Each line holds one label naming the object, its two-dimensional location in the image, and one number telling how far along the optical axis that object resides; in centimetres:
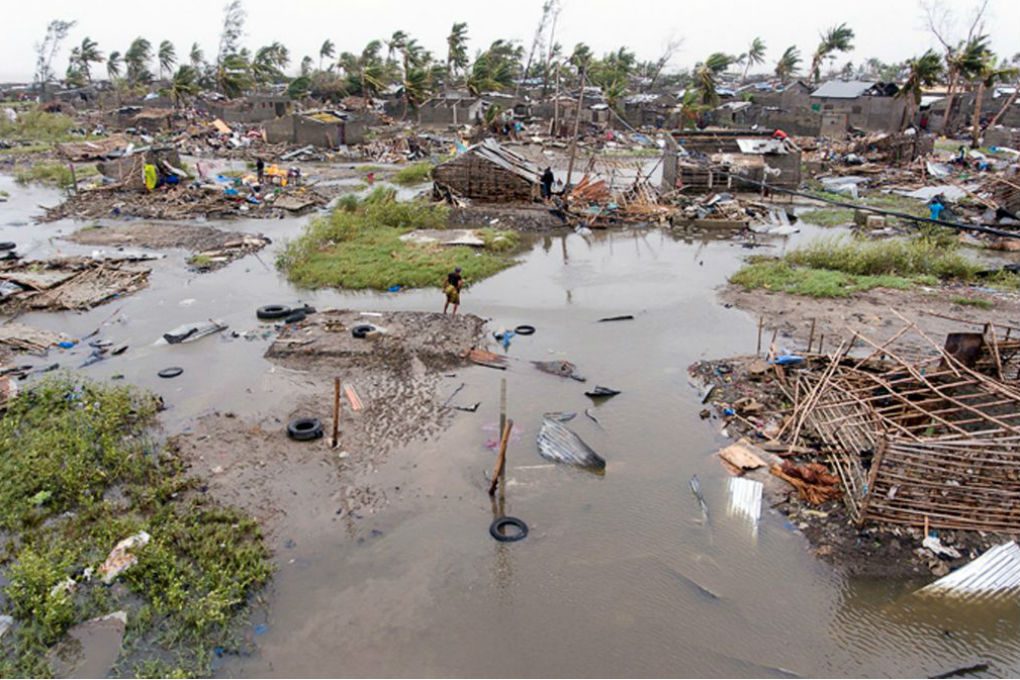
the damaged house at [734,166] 2308
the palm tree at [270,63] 5600
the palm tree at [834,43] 5038
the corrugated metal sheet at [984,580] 577
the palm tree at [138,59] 6178
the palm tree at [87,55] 6606
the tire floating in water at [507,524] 645
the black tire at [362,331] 1103
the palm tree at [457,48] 5259
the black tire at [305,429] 806
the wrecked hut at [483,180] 2158
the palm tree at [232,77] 4416
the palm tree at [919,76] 3272
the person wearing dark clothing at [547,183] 2166
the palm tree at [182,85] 4159
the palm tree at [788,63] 5866
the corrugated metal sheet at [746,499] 686
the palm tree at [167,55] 6451
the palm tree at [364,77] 4625
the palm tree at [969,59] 3412
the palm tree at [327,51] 7481
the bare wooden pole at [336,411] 759
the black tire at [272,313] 1199
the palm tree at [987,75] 3234
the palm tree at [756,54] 6979
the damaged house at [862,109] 3647
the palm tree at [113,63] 6688
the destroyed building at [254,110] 4197
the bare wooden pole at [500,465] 662
